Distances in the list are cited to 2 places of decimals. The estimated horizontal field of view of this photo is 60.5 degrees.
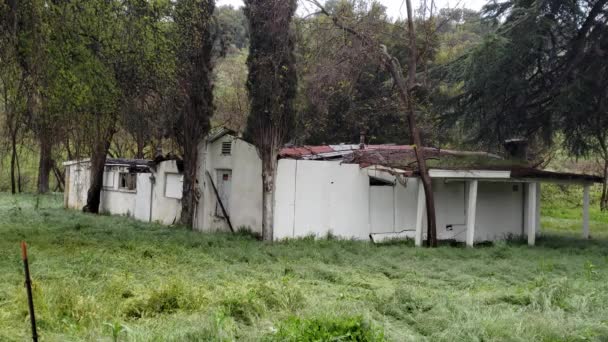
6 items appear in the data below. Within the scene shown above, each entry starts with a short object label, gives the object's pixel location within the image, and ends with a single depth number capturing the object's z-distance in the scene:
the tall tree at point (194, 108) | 13.42
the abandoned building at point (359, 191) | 12.91
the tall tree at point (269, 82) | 12.11
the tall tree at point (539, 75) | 13.31
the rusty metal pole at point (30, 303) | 3.79
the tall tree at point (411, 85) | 12.81
